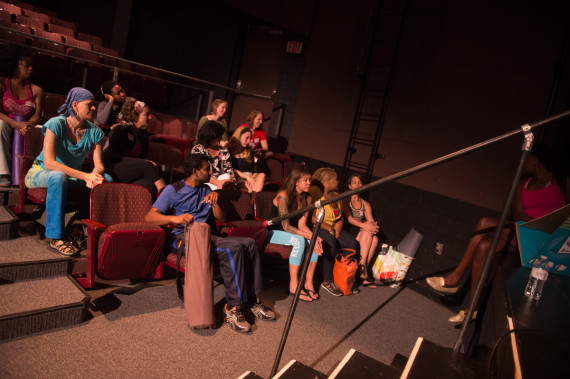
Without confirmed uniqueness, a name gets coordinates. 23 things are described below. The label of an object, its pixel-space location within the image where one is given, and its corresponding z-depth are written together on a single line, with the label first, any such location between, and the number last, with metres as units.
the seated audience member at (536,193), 3.11
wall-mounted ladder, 5.03
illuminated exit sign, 6.18
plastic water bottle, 2.05
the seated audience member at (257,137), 4.73
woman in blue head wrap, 2.69
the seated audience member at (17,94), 3.29
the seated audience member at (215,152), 3.71
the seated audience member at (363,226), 4.25
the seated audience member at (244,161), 4.19
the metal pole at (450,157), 1.24
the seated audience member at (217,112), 4.57
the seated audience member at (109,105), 4.07
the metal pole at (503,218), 1.31
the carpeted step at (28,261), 2.35
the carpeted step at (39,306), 2.06
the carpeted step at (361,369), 1.63
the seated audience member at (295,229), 3.42
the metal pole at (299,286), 1.63
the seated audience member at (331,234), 3.77
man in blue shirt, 2.70
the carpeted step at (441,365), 1.41
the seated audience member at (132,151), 3.46
